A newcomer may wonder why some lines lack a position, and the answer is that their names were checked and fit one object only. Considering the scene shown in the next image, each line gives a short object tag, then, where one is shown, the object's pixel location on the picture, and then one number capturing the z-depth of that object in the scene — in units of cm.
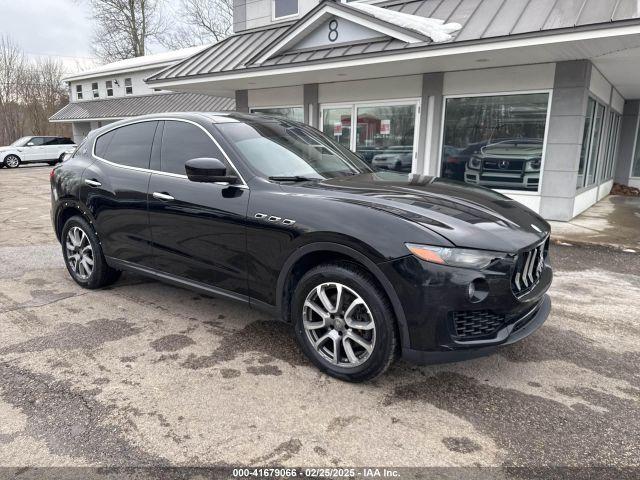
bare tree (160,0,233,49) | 3468
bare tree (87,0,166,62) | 3419
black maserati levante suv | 261
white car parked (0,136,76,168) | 2412
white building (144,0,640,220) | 718
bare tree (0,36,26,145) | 3291
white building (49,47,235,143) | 2327
